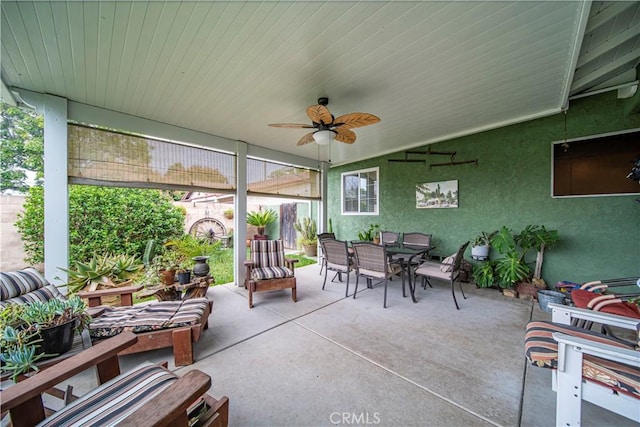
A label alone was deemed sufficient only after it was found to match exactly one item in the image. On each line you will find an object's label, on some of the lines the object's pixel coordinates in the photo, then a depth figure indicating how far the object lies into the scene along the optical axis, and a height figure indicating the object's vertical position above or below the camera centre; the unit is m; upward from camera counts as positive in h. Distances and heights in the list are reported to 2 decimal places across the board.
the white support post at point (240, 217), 4.30 -0.06
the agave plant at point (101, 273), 2.99 -0.85
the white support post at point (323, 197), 6.06 +0.44
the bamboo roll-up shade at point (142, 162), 2.94 +0.81
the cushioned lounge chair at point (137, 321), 1.84 -0.99
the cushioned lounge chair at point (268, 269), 3.35 -0.91
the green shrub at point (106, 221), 3.85 -0.13
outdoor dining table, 3.44 -0.65
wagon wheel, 7.36 -0.53
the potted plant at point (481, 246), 3.94 -0.59
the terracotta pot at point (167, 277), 3.21 -0.91
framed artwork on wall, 4.48 +0.38
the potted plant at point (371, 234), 5.59 -0.53
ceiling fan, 2.44 +1.07
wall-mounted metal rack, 4.37 +1.18
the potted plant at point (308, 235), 7.00 -0.70
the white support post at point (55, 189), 2.66 +0.31
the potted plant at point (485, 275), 3.73 -1.06
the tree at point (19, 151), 4.79 +1.45
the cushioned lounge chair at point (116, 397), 0.91 -0.91
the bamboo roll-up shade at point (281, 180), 4.73 +0.80
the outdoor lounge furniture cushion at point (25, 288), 1.75 -0.62
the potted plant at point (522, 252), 3.39 -0.64
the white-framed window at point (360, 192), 5.85 +0.59
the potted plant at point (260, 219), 7.84 -0.19
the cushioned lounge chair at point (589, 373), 1.16 -0.90
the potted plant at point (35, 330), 1.28 -0.74
